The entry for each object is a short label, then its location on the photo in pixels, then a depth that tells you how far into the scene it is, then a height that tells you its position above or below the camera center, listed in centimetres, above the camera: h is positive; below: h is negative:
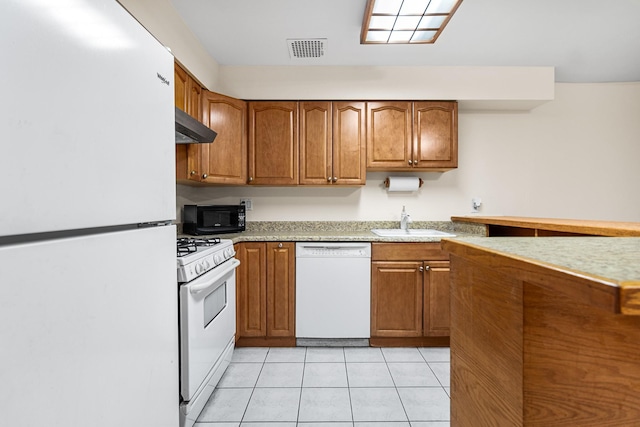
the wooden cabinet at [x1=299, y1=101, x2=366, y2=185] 251 +61
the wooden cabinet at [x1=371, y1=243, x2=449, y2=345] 224 -63
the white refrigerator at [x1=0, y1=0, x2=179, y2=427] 49 -1
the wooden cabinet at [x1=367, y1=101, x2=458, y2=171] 254 +69
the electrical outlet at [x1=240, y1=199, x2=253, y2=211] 279 +8
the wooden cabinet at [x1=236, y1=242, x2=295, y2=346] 225 -62
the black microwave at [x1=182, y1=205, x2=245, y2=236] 232 -6
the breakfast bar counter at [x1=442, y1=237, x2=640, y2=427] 47 -23
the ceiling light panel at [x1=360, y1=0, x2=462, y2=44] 160 +117
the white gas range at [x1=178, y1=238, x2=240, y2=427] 132 -57
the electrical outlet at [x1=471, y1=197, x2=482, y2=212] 284 +8
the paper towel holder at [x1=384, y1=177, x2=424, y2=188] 278 +29
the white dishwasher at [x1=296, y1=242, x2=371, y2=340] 224 -62
